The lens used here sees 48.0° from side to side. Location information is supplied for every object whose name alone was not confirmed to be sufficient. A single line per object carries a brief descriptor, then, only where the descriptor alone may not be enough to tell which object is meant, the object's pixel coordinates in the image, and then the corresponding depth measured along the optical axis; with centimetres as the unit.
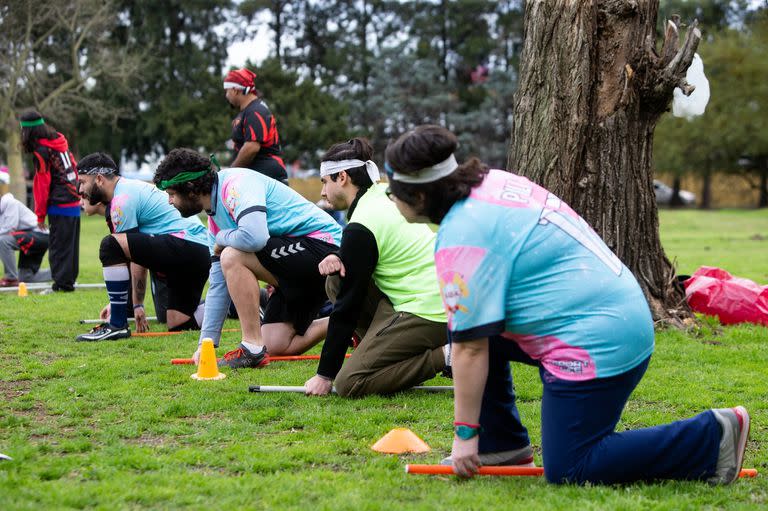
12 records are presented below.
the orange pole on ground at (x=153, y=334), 740
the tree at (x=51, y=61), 3161
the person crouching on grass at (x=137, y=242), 713
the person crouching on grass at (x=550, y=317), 324
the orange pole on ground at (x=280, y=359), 618
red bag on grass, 781
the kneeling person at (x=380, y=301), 501
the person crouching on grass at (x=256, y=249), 575
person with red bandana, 852
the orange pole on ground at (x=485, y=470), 368
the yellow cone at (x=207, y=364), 559
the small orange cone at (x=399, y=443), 404
